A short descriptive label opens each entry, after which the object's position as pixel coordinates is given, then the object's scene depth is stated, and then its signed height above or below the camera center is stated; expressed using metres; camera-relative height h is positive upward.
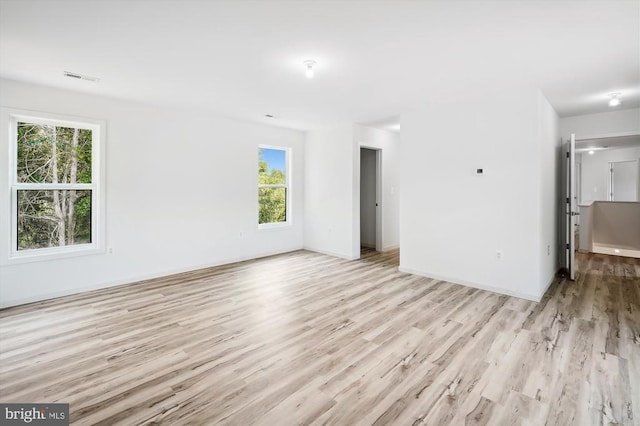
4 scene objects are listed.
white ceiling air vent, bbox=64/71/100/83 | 3.26 +1.47
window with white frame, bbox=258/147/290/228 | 6.08 +0.51
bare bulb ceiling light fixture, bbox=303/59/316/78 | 2.90 +1.41
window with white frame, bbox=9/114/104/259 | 3.64 +0.32
